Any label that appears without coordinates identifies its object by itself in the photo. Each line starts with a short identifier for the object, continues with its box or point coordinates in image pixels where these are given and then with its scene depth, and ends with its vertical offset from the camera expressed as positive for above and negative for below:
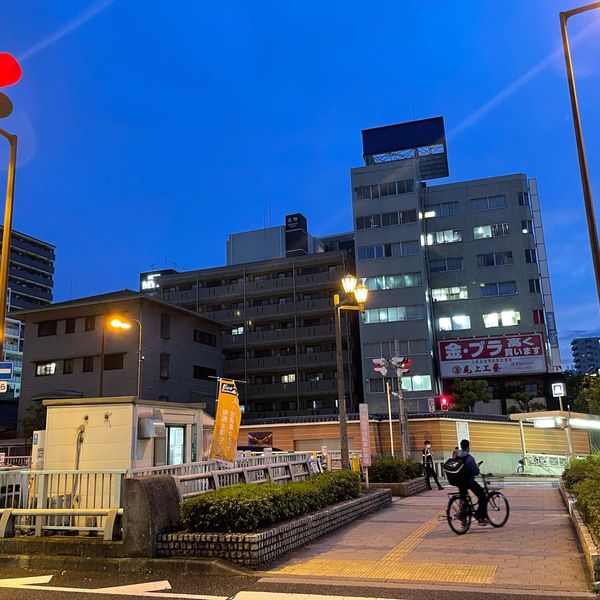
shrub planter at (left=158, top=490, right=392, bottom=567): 8.15 -1.59
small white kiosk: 11.32 +0.03
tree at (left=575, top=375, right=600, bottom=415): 27.65 +1.27
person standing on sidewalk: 19.98 -1.34
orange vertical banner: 14.77 +0.17
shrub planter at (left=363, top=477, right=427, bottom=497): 18.11 -1.85
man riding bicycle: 10.70 -1.08
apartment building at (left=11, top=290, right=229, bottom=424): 43.69 +6.43
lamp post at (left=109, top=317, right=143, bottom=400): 29.59 +5.62
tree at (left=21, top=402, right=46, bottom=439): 41.56 +1.20
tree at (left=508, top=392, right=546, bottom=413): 46.72 +1.55
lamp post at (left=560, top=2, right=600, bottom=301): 10.22 +5.17
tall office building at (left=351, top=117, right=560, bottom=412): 50.00 +13.76
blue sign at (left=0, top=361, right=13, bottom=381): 12.28 +1.40
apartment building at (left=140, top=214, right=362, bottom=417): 53.59 +9.98
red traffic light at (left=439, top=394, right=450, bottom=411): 36.19 +1.40
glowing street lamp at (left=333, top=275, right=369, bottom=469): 15.47 +3.30
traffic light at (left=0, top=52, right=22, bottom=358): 8.78 +4.77
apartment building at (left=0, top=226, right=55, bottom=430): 89.44 +24.38
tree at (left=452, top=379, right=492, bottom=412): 44.91 +2.26
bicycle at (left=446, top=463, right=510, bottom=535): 10.61 -1.59
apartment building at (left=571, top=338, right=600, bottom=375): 195.38 +19.27
